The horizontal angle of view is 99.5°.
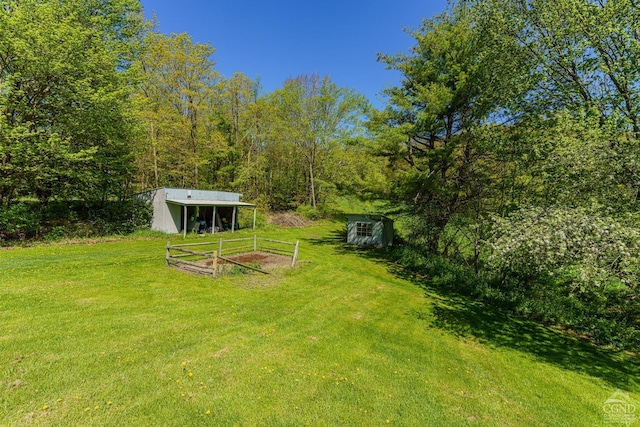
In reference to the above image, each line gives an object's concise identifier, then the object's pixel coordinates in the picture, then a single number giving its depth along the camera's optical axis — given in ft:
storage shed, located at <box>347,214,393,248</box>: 63.52
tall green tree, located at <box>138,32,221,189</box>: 69.41
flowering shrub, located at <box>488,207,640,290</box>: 16.55
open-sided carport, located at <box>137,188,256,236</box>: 58.80
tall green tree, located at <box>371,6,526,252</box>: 41.22
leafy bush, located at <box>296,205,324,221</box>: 99.81
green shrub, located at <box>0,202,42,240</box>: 41.37
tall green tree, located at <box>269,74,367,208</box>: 92.27
